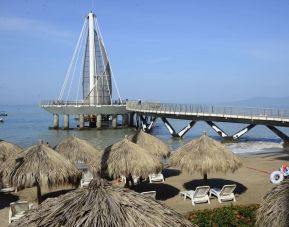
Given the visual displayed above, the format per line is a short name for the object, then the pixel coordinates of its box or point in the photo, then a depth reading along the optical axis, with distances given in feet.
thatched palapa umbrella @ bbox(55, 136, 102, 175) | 31.90
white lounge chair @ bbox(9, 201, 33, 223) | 21.88
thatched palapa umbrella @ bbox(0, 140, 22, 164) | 30.28
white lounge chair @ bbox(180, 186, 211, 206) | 25.69
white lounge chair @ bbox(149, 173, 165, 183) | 32.12
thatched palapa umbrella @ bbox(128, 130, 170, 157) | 34.35
